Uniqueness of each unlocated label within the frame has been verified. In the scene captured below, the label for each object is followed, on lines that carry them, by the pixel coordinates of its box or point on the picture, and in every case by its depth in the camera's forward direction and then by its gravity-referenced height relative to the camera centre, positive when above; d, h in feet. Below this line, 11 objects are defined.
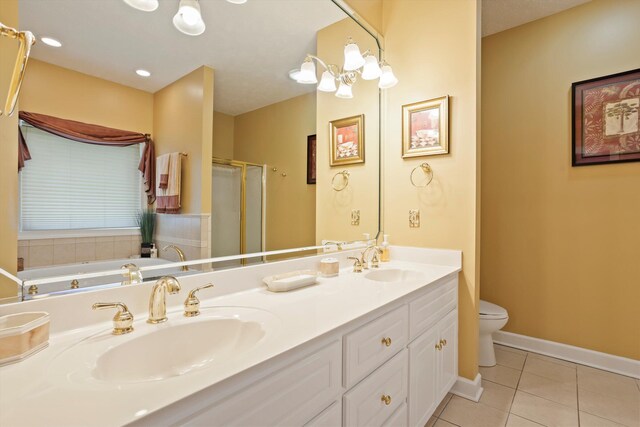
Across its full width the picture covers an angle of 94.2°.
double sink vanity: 1.80 -1.12
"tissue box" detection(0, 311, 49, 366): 2.11 -0.91
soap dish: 4.12 -0.97
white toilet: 7.02 -2.69
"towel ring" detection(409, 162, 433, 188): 6.46 +0.96
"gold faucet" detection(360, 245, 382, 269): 6.08 -0.94
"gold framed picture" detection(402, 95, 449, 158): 6.23 +1.87
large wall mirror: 2.72 +1.00
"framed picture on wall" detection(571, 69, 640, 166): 6.76 +2.26
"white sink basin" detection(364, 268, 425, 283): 5.78 -1.21
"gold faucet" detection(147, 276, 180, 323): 2.97 -0.86
